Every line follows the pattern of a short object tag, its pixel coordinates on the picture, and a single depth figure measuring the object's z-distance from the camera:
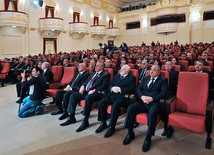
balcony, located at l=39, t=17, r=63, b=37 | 11.98
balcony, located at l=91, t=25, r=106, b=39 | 16.27
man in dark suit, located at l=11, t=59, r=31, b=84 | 6.32
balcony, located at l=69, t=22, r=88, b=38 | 14.23
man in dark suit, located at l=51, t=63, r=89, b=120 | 3.06
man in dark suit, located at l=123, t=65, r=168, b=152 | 2.12
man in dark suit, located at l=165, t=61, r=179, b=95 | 3.32
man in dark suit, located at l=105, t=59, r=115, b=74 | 4.42
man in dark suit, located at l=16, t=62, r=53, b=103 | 3.88
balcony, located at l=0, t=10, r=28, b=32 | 9.89
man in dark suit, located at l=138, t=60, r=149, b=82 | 3.72
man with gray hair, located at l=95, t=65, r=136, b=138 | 2.44
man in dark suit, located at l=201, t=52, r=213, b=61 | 4.55
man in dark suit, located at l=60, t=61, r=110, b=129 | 2.71
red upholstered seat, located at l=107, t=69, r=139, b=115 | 2.53
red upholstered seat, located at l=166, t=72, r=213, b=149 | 1.98
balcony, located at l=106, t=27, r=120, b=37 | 18.31
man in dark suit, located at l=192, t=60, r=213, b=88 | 3.17
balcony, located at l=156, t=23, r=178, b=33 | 15.60
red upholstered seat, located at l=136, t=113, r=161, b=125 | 2.16
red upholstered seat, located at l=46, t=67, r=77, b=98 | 3.82
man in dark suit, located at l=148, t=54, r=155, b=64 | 5.23
